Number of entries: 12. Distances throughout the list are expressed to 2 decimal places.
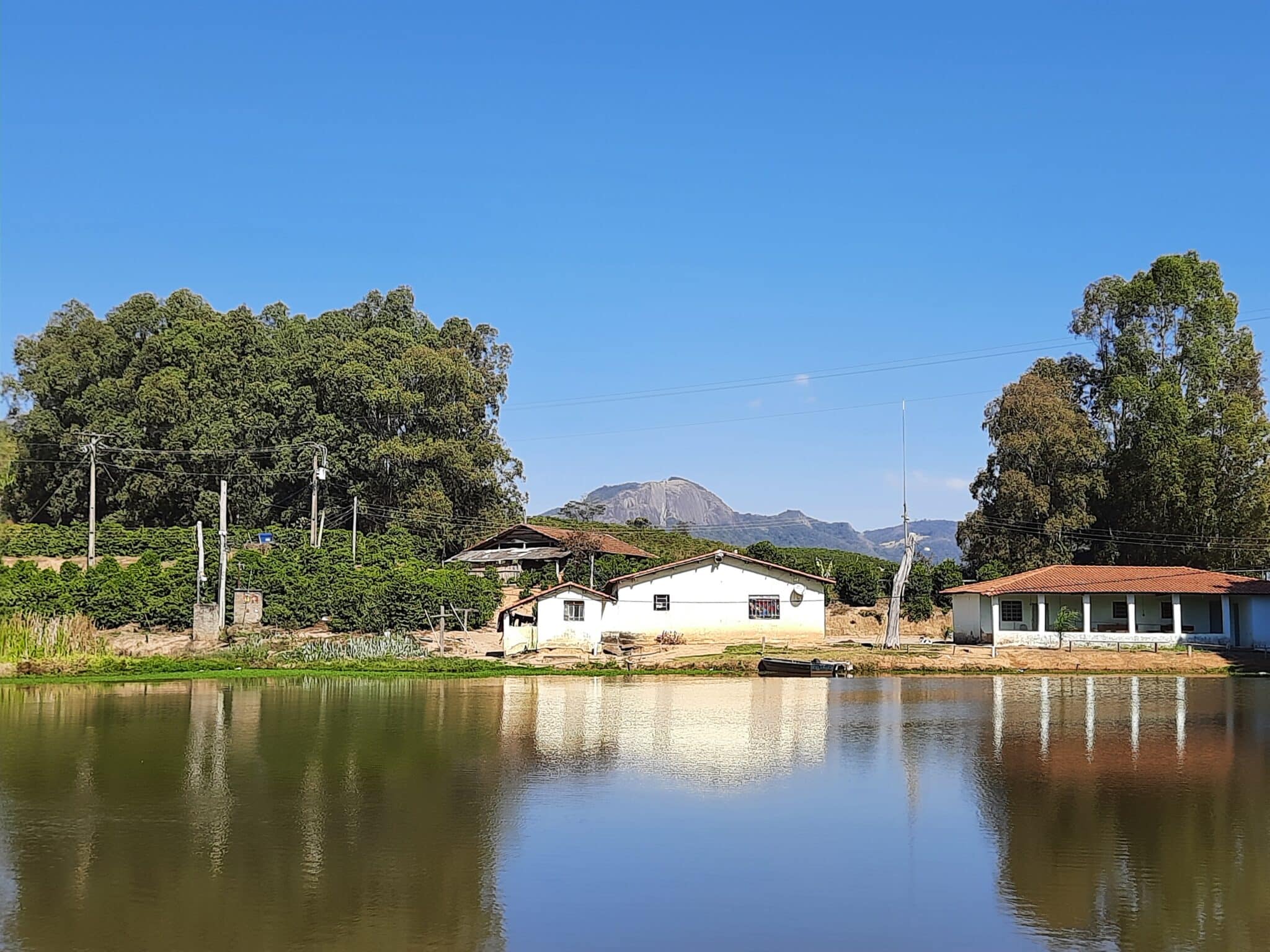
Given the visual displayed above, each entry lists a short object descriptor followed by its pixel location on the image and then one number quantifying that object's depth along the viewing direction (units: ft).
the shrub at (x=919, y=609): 187.42
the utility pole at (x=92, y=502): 182.29
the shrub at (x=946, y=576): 187.52
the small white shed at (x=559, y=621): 142.82
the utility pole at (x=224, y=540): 142.41
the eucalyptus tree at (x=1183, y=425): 183.42
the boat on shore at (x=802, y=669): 129.59
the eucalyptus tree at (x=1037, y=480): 194.70
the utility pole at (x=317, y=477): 188.03
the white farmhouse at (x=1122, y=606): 156.87
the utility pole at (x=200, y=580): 139.95
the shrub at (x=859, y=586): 193.98
